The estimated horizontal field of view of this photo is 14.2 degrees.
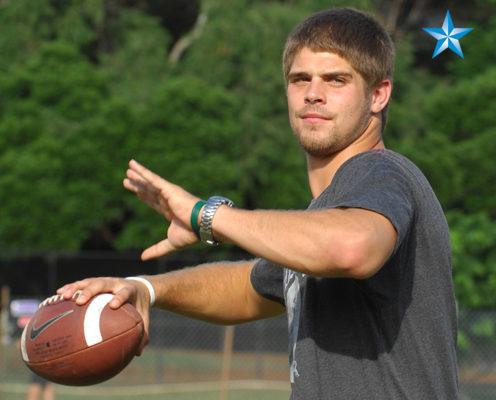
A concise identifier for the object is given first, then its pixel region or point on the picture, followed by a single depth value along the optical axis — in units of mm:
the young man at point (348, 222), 5689
